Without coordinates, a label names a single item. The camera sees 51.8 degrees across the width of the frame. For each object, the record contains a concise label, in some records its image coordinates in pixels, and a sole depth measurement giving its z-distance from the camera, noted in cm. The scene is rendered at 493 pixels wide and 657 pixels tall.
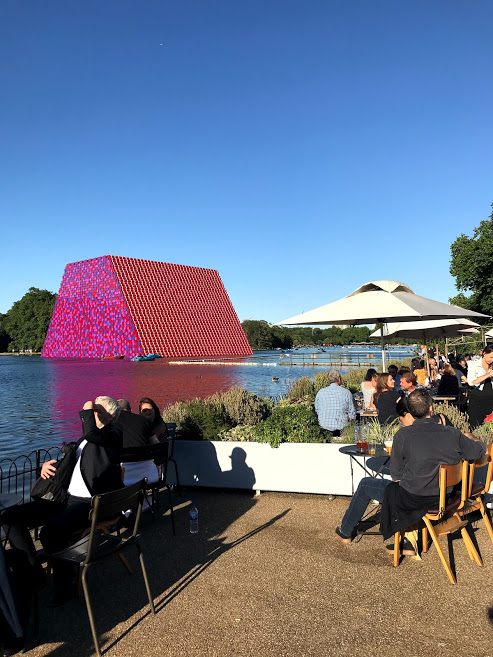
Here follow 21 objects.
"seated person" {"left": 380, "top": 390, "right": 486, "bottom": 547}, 355
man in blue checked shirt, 620
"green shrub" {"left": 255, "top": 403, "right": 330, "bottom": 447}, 571
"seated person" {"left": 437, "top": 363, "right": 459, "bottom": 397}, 890
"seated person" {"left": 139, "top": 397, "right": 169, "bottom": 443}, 525
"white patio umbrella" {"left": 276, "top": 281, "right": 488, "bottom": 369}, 651
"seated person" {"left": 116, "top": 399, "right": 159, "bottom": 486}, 465
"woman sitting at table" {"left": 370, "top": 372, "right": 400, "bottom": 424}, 603
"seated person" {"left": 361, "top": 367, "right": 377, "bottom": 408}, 783
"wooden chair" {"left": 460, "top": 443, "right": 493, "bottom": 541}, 369
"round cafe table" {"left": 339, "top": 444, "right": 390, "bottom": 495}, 454
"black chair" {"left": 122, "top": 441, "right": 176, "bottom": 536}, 455
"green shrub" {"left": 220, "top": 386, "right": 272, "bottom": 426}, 752
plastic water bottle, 465
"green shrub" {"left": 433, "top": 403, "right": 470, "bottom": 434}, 585
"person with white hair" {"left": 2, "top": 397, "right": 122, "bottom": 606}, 331
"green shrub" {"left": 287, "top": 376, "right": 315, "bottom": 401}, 1140
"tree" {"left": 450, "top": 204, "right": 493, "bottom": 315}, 2872
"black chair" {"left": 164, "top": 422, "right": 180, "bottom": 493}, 563
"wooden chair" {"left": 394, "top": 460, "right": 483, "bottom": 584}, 345
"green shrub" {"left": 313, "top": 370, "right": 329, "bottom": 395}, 1325
